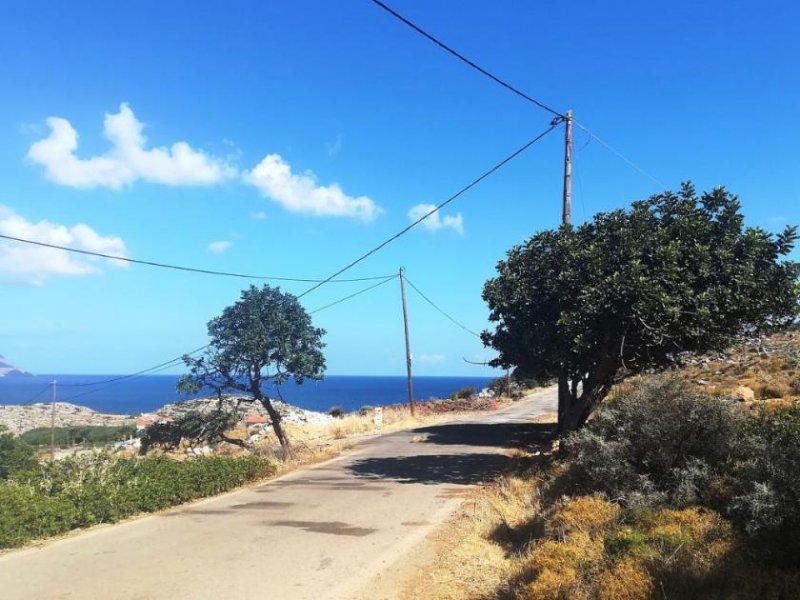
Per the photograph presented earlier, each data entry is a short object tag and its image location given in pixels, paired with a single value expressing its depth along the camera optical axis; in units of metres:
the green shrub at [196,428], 19.20
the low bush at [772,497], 5.25
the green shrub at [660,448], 7.17
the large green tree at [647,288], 11.73
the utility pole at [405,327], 36.44
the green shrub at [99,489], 8.90
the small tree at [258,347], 17.97
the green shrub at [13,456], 15.02
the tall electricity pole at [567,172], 17.06
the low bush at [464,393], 50.16
